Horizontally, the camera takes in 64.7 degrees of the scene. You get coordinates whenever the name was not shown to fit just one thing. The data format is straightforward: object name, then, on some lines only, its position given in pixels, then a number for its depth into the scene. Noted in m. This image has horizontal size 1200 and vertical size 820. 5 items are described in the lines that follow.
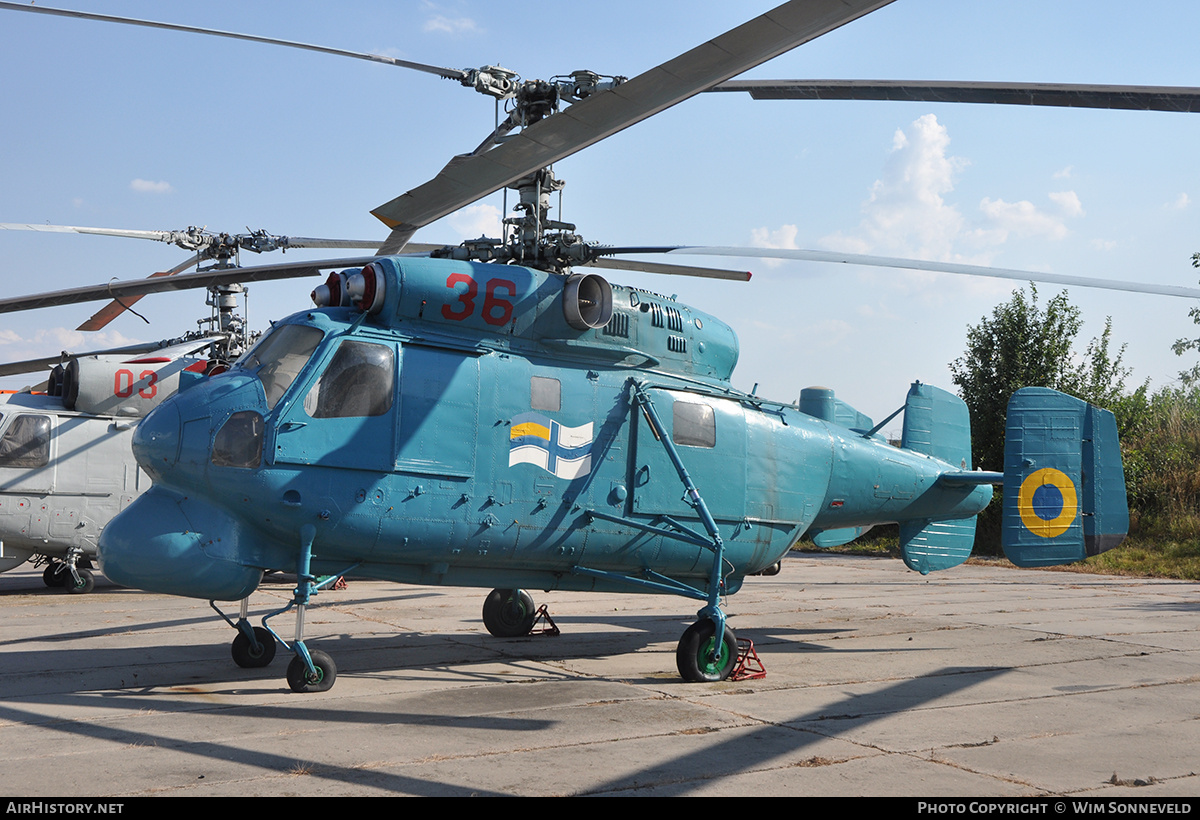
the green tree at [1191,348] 33.59
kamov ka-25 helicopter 7.17
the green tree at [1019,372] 24.02
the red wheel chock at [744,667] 8.50
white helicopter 13.75
